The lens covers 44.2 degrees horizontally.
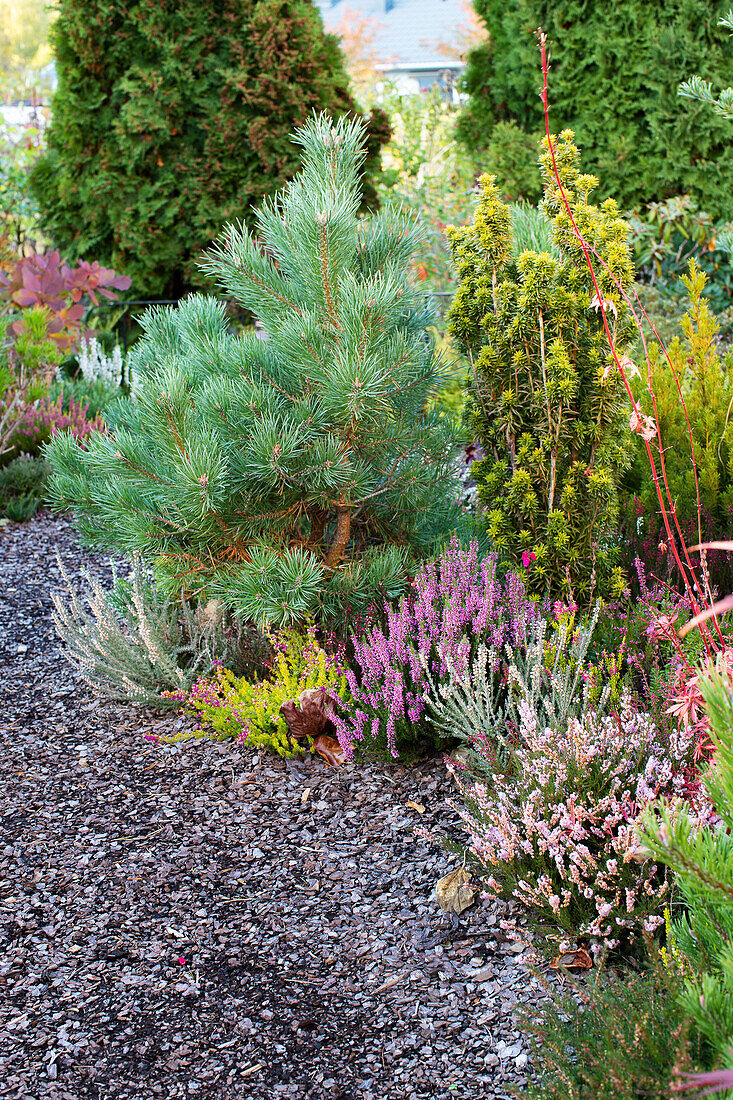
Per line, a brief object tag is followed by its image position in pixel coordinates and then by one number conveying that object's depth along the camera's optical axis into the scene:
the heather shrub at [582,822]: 1.86
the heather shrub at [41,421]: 5.68
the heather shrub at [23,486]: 5.28
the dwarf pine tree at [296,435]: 2.65
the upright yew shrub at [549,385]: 2.77
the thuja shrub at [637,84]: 6.74
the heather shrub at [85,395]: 5.91
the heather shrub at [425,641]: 2.65
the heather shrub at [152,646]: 3.16
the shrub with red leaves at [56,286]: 6.33
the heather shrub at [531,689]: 2.38
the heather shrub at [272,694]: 2.88
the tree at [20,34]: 32.00
